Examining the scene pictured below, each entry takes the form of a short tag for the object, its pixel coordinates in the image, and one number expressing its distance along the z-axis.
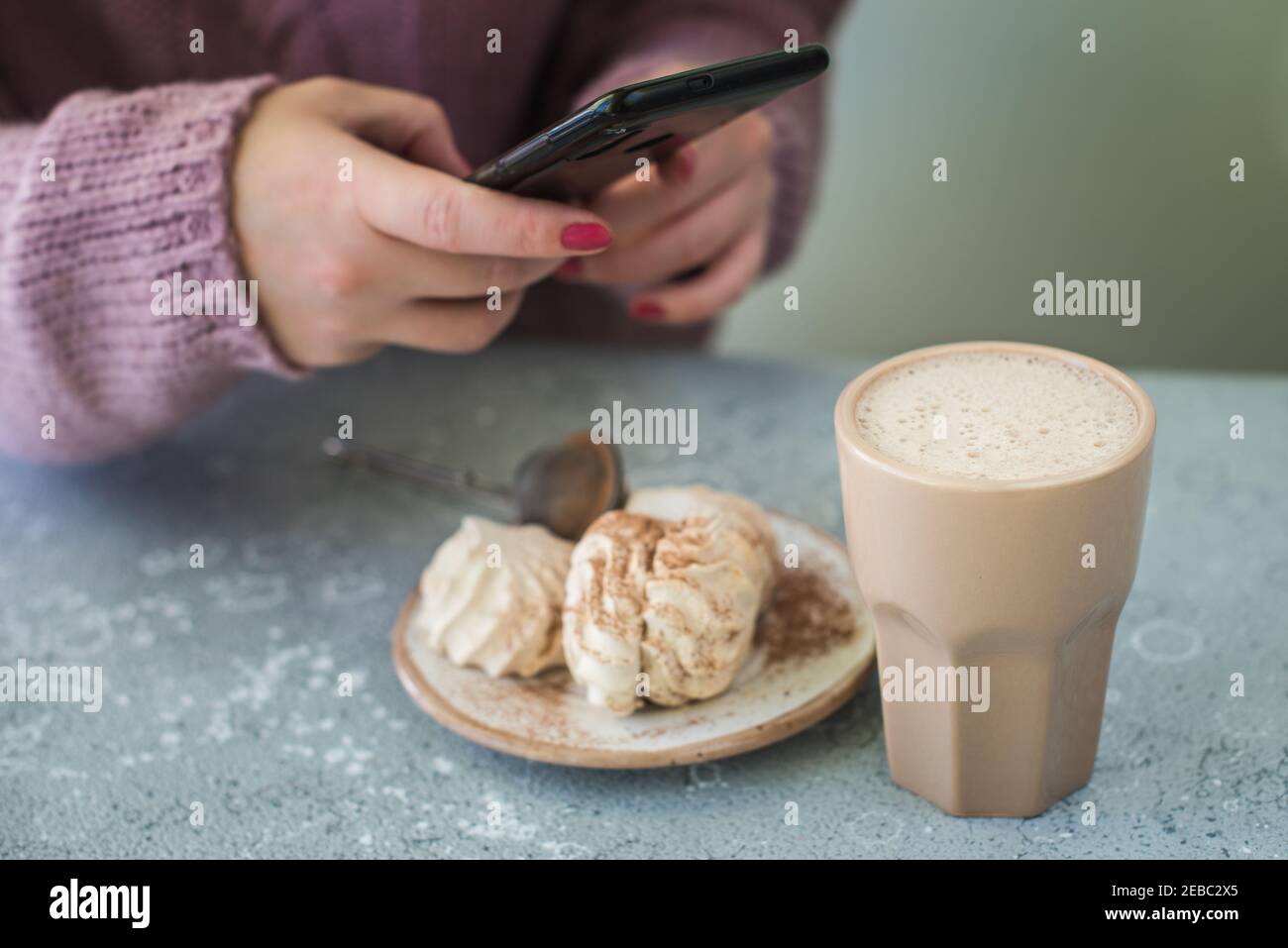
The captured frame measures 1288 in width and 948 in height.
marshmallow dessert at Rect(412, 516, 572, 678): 0.59
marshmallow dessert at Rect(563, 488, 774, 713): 0.55
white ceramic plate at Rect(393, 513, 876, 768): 0.54
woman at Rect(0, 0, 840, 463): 0.65
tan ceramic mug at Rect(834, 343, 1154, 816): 0.44
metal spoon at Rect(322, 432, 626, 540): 0.68
